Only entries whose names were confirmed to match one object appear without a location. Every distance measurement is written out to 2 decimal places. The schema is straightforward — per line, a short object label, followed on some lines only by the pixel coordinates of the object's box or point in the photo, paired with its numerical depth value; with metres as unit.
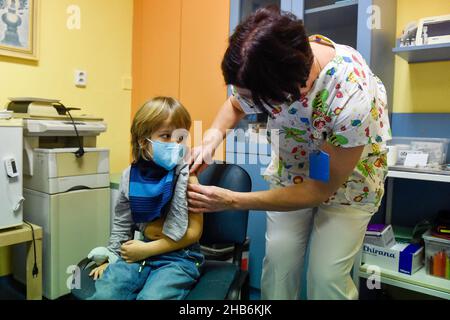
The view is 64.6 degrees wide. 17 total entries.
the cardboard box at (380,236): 1.53
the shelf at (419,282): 1.38
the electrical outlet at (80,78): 2.34
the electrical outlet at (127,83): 2.64
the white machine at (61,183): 1.81
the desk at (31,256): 1.69
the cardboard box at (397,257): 1.46
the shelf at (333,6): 1.65
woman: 0.81
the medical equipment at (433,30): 1.48
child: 1.12
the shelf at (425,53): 1.47
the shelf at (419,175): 1.37
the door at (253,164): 1.94
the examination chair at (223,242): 1.12
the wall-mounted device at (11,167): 1.62
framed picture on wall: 1.99
